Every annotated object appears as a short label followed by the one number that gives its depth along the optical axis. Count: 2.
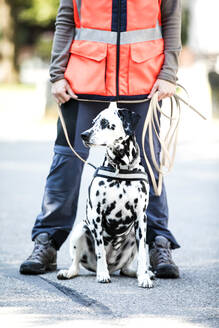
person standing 8.45
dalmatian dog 8.01
